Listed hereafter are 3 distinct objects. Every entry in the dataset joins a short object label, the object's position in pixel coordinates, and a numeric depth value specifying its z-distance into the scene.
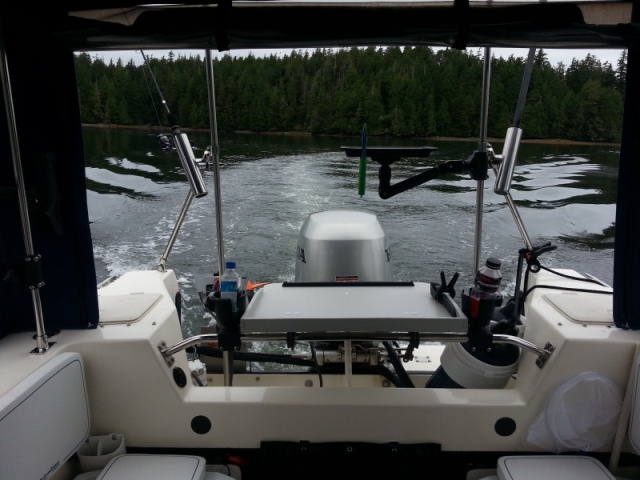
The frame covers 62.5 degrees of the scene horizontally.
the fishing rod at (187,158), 2.04
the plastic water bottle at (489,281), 1.69
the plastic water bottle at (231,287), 1.71
